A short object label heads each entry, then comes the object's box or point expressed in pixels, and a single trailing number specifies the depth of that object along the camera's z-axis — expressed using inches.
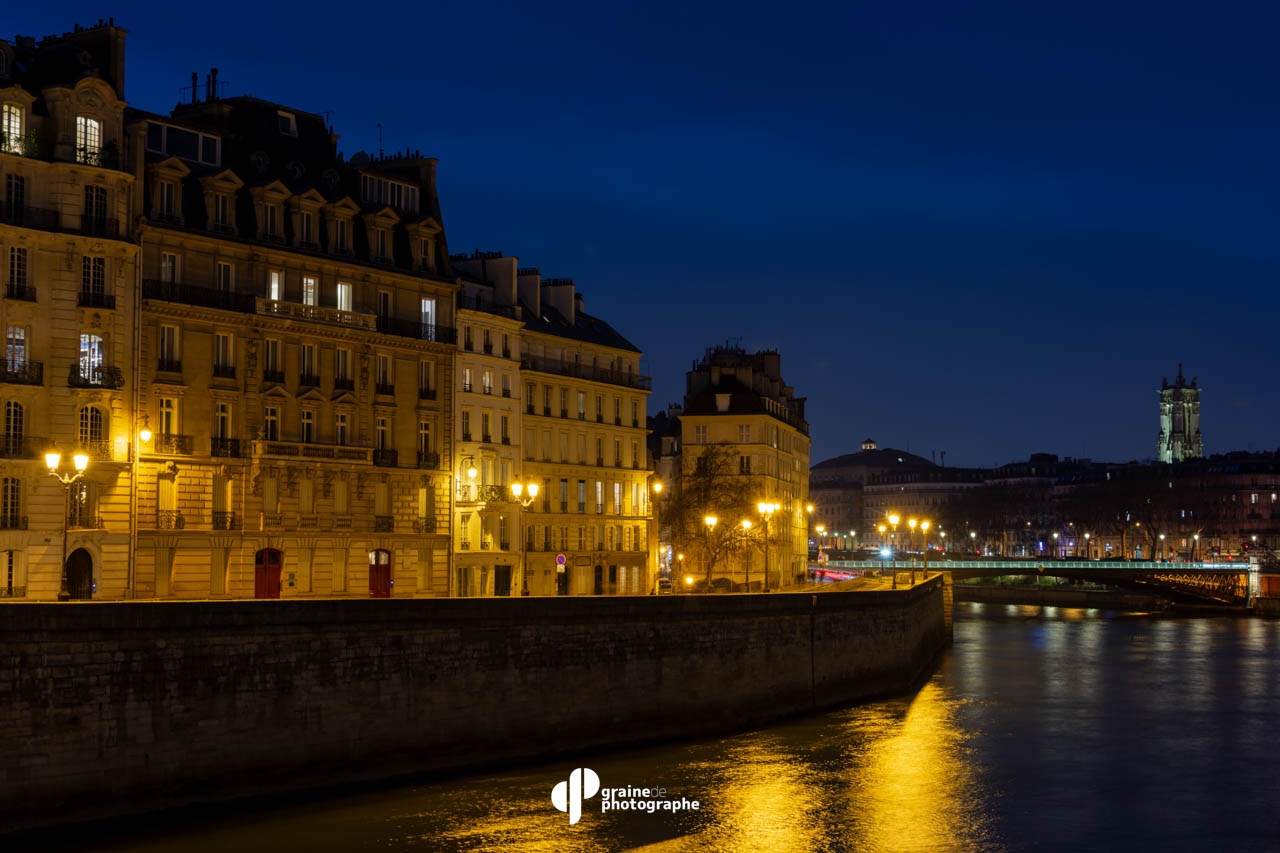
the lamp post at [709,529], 3030.5
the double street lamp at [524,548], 2817.4
